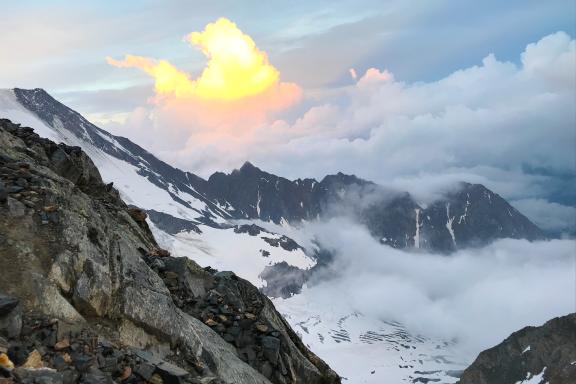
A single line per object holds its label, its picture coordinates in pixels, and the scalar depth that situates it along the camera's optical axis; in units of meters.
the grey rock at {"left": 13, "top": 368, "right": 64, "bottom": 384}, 15.74
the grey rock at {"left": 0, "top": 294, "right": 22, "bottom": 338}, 18.05
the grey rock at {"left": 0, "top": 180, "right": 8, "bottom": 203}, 22.80
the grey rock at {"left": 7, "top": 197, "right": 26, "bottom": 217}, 22.86
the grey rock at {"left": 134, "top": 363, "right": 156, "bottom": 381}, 19.78
